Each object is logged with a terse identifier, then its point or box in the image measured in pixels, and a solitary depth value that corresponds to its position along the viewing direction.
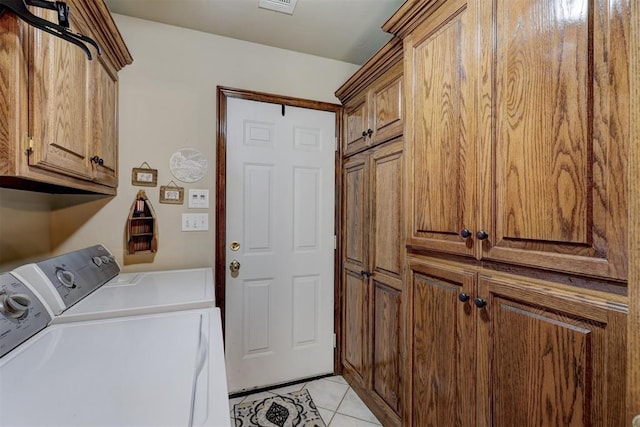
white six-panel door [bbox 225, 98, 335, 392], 2.02
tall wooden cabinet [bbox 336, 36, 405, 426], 1.61
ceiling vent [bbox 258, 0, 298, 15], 1.63
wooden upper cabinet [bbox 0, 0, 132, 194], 0.83
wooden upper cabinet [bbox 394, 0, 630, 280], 0.64
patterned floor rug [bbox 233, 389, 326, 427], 1.73
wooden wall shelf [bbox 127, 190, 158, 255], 1.76
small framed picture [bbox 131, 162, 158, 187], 1.79
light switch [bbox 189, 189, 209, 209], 1.90
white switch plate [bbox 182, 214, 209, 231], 1.88
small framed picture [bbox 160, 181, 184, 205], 1.84
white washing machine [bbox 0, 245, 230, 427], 0.57
